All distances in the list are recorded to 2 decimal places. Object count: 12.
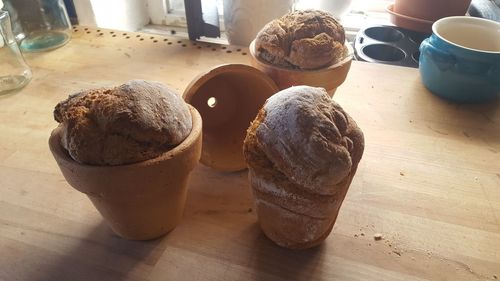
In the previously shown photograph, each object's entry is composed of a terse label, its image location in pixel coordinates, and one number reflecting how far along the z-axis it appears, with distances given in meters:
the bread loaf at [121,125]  0.41
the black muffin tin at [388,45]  0.93
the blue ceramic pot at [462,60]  0.69
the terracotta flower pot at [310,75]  0.59
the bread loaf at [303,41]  0.59
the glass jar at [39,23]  1.00
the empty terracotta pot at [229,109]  0.60
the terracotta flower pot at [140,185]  0.40
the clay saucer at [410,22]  0.93
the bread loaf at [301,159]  0.40
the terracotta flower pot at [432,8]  0.89
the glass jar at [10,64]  0.84
